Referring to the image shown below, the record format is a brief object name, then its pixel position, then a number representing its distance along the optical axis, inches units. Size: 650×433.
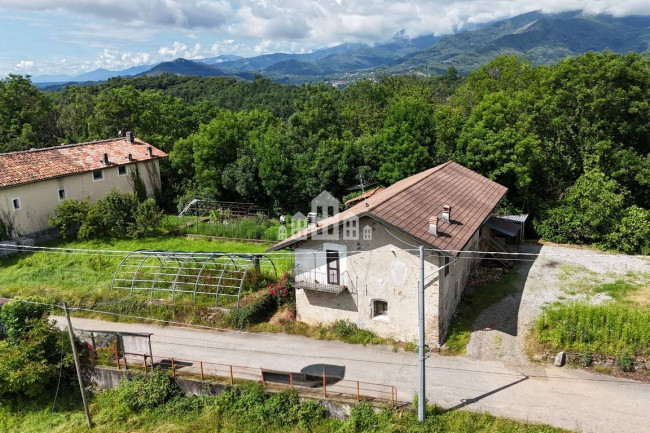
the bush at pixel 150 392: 737.6
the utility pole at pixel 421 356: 583.9
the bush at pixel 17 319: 797.9
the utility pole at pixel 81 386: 705.6
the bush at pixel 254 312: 885.8
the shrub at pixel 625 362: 697.0
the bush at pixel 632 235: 1191.6
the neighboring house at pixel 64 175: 1337.4
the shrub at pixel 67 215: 1374.3
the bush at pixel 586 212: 1234.0
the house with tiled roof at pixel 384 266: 772.6
